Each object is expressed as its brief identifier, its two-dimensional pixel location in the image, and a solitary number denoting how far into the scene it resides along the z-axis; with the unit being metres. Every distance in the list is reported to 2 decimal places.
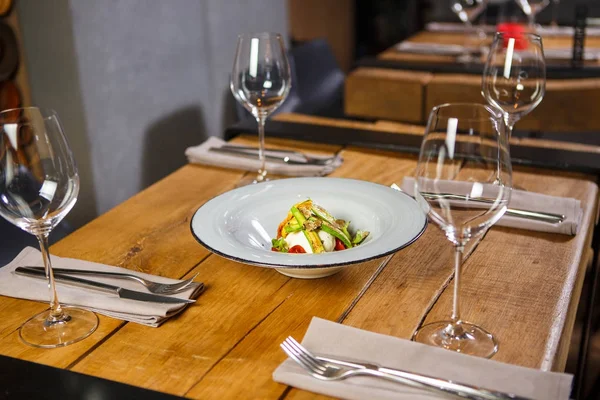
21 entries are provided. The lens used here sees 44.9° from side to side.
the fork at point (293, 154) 1.36
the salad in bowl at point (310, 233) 0.96
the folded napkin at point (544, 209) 1.07
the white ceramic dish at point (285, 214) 0.88
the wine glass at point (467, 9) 2.75
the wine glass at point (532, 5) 2.75
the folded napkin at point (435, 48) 2.70
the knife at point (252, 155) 1.36
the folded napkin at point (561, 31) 3.04
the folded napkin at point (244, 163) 1.34
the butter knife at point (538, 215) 1.08
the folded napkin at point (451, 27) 3.21
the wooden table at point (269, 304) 0.77
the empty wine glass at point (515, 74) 1.24
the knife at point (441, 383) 0.69
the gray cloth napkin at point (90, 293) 0.86
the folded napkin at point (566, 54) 2.53
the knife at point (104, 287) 0.88
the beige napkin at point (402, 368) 0.70
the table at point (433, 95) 2.28
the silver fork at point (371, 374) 0.69
